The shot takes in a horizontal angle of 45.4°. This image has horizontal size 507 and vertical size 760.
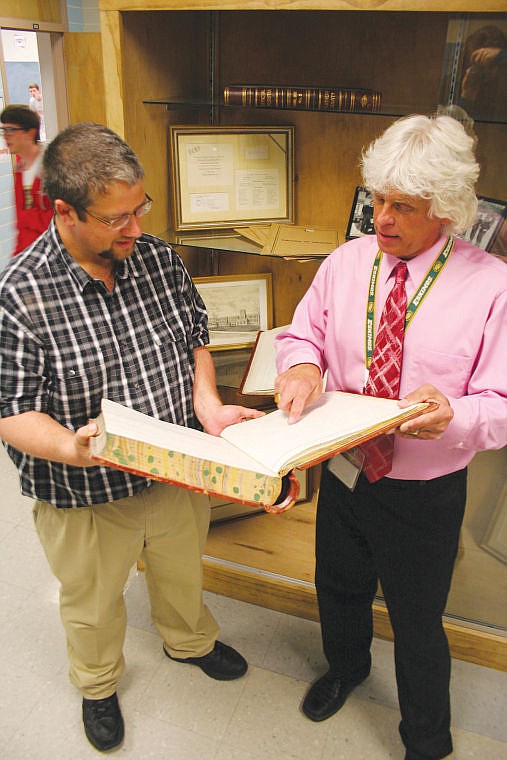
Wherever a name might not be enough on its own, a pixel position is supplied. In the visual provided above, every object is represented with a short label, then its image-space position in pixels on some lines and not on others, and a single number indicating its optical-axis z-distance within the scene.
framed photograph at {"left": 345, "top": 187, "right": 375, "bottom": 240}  1.91
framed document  1.95
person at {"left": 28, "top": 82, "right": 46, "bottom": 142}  3.61
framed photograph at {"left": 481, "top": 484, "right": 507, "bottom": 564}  1.97
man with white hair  1.17
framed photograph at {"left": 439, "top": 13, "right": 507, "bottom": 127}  1.53
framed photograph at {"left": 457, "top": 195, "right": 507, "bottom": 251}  1.62
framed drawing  2.14
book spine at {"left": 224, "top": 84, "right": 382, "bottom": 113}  1.73
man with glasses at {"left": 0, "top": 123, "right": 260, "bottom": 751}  1.22
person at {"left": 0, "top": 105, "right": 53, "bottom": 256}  2.65
